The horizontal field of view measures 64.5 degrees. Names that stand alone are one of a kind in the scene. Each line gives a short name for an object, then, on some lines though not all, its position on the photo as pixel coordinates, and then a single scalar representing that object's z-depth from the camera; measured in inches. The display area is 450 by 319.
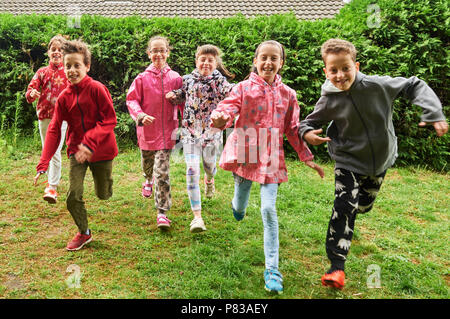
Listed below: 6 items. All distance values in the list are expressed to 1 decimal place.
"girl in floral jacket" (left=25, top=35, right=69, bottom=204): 196.4
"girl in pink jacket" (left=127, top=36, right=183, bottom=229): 168.9
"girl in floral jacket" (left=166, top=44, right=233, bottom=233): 168.4
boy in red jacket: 144.0
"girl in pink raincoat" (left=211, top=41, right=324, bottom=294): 129.8
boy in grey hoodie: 121.3
